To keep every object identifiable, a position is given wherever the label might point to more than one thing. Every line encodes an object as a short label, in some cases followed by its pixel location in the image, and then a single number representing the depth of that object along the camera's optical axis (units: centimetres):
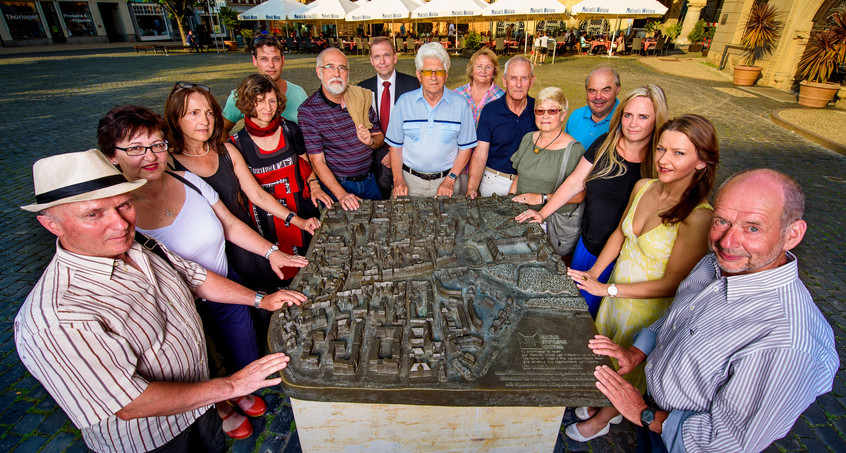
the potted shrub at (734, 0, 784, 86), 1396
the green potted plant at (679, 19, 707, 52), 2414
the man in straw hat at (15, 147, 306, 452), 164
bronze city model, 194
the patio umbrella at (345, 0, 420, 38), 1756
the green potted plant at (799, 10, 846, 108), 1098
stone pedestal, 218
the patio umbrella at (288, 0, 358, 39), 1841
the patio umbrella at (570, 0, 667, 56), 1661
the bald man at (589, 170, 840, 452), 156
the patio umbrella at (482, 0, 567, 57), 1673
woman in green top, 355
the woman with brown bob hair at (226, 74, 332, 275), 356
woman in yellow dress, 232
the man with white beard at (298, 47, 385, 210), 411
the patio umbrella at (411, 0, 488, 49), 1756
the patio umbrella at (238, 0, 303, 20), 1972
